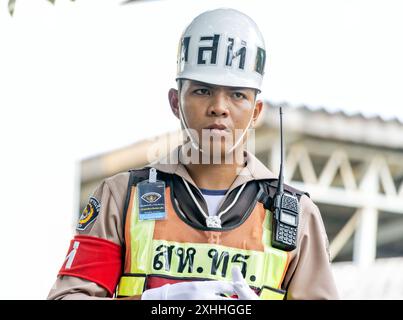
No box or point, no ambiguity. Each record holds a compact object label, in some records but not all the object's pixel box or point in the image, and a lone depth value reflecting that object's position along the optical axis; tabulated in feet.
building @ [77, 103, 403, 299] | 59.71
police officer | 21.29
